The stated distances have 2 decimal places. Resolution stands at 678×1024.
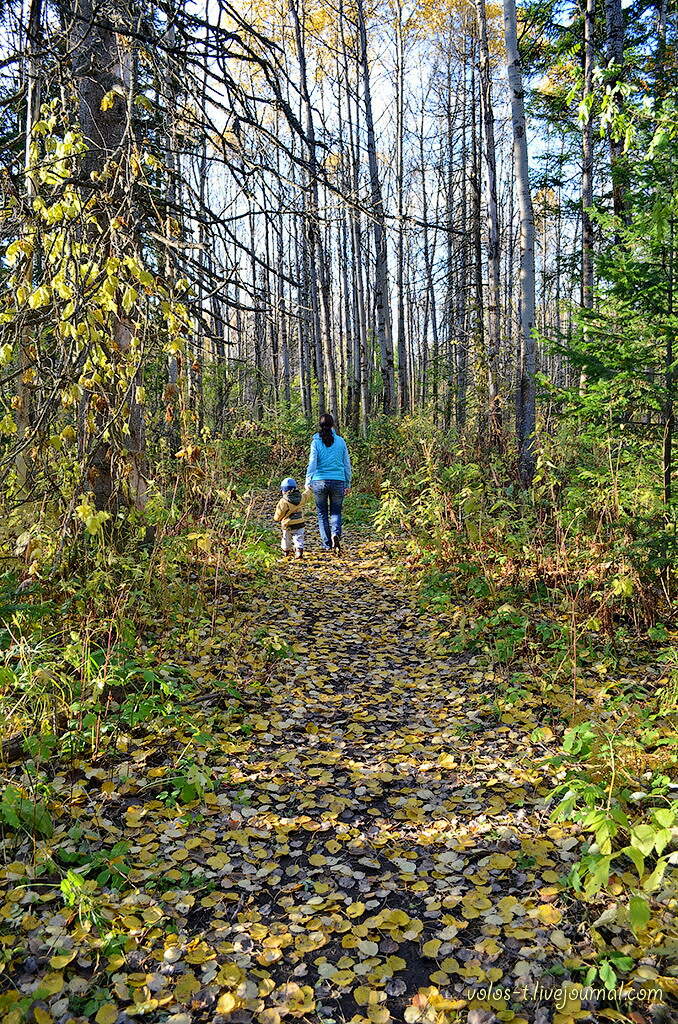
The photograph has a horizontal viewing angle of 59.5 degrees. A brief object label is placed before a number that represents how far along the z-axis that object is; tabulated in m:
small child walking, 7.91
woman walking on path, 7.93
